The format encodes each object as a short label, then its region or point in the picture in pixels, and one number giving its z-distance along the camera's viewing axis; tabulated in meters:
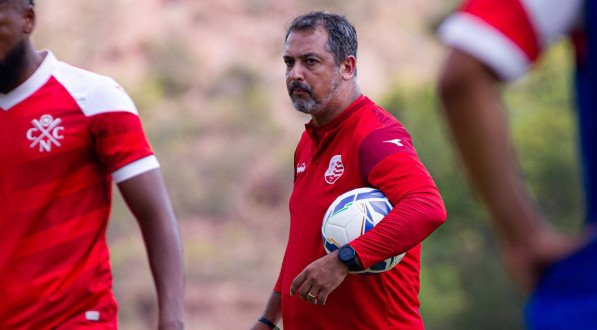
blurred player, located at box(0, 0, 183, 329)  9.62
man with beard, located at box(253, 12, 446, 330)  9.66
